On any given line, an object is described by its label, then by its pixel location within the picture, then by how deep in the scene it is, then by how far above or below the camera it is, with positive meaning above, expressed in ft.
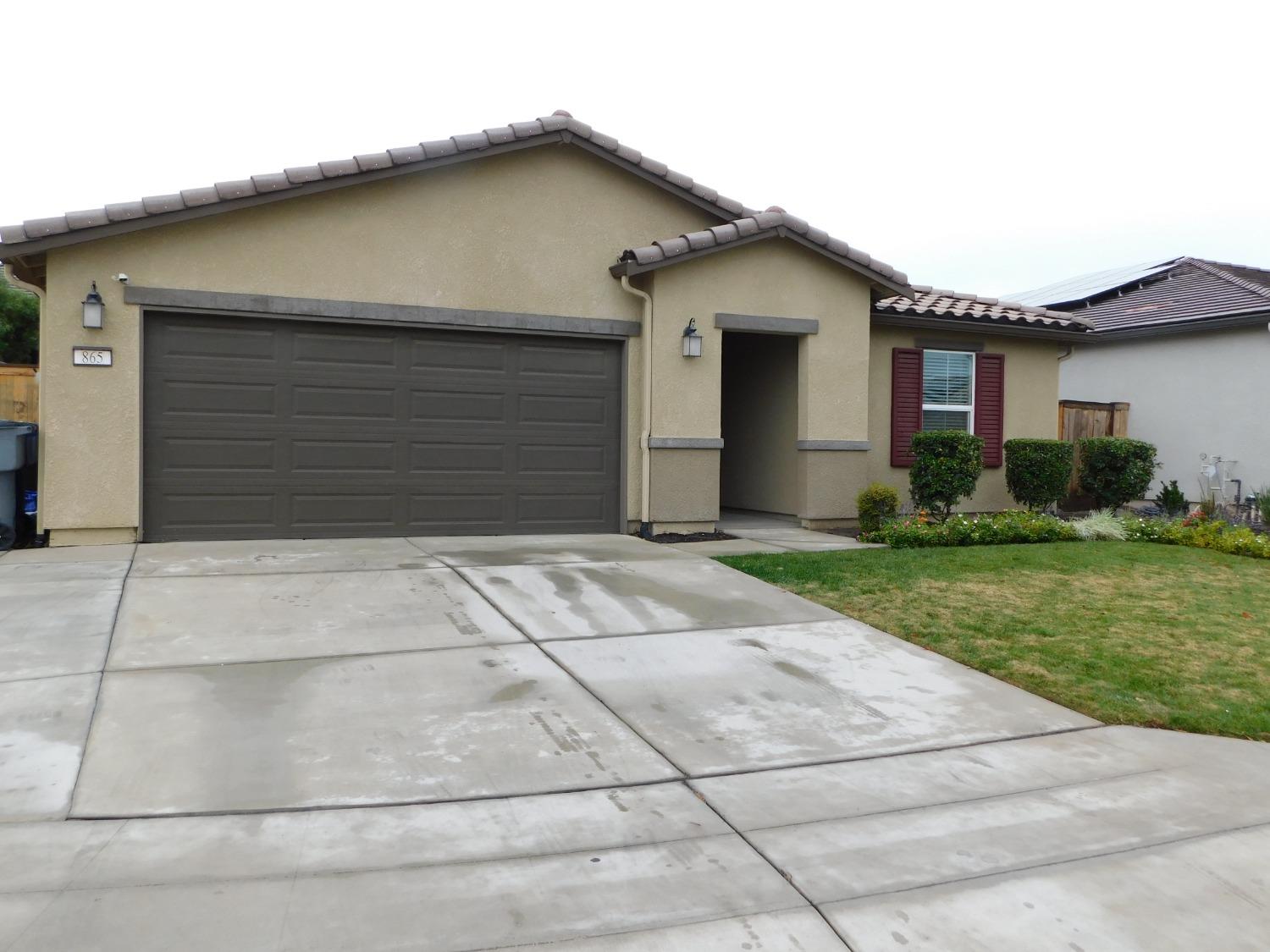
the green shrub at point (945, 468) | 37.09 -0.51
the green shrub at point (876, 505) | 36.45 -2.02
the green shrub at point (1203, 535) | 34.65 -3.02
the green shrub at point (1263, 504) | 41.37 -2.08
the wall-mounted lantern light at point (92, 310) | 29.66 +4.29
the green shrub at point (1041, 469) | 40.78 -0.56
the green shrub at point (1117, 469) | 43.32 -0.54
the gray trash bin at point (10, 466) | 28.99 -0.70
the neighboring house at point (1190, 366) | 50.83 +5.41
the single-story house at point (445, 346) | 30.60 +3.78
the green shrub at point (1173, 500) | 46.11 -2.13
